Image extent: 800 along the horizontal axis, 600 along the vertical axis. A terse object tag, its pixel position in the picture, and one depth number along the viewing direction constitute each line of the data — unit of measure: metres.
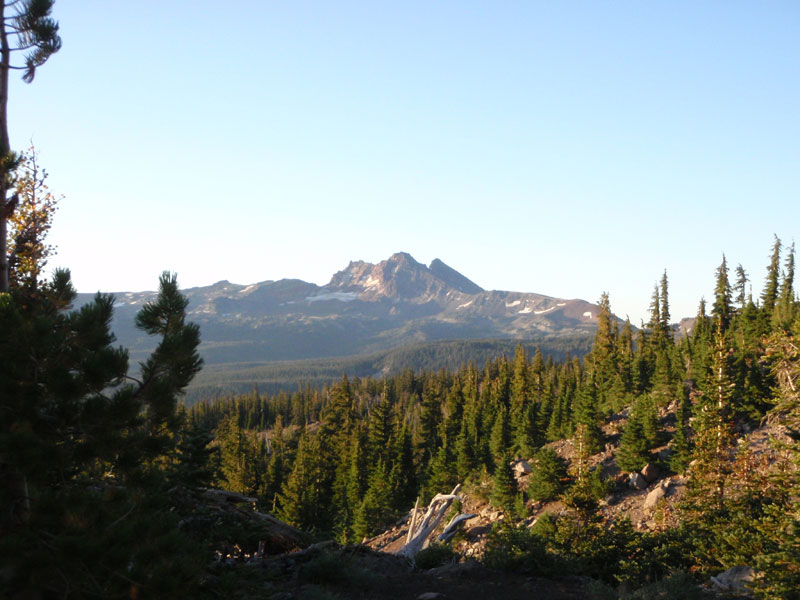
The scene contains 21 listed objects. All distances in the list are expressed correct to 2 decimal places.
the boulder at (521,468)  50.66
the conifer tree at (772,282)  63.44
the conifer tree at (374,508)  41.44
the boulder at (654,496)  36.78
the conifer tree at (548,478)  42.09
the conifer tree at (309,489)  44.59
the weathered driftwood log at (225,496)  14.25
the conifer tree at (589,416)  47.47
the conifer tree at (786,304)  49.00
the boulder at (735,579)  12.23
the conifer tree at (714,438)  27.98
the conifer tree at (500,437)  57.41
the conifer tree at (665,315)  73.44
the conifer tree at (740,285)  69.19
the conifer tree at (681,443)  38.81
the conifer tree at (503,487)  44.81
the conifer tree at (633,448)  42.22
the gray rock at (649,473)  41.59
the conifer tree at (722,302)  68.31
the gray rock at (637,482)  40.88
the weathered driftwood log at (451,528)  16.06
